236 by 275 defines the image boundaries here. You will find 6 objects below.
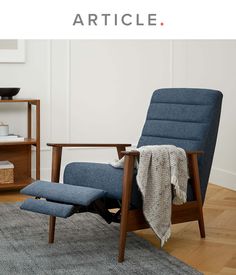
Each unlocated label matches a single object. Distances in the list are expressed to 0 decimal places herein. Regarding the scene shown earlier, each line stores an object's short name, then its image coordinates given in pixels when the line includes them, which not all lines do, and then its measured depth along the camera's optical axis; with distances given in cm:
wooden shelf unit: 463
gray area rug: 277
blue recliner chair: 288
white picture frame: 483
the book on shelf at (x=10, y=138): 457
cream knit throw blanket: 299
